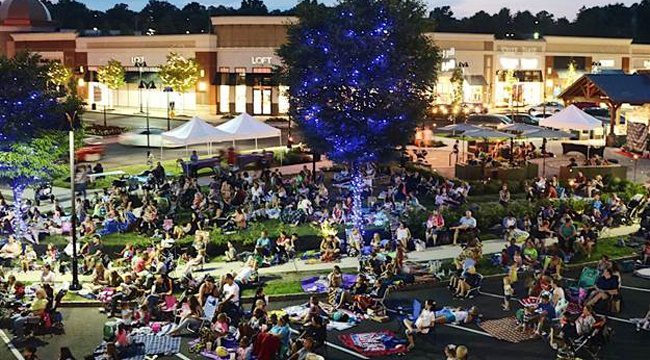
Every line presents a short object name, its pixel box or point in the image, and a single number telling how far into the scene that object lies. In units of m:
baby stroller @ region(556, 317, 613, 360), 13.63
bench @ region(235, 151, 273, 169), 34.09
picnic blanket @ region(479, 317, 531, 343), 14.91
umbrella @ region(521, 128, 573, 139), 31.83
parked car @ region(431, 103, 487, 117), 59.66
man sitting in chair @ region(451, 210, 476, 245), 22.38
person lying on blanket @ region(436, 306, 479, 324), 15.66
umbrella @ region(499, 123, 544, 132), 33.19
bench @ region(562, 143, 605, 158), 37.97
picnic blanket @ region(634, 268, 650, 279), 18.80
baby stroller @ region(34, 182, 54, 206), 27.42
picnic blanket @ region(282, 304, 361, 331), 15.64
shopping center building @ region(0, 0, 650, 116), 67.56
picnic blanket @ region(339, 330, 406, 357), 14.23
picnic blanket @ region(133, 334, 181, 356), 14.41
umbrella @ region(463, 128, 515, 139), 32.04
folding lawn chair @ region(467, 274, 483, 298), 17.50
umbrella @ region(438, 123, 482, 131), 34.33
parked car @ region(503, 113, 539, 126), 52.06
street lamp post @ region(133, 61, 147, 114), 72.88
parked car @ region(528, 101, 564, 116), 63.19
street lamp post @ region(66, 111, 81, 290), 18.27
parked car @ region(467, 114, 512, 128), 49.72
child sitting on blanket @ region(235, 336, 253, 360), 13.18
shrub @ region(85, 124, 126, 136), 52.19
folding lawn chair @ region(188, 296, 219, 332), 15.44
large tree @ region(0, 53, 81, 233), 21.95
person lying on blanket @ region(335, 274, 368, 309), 16.50
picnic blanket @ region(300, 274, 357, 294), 17.88
